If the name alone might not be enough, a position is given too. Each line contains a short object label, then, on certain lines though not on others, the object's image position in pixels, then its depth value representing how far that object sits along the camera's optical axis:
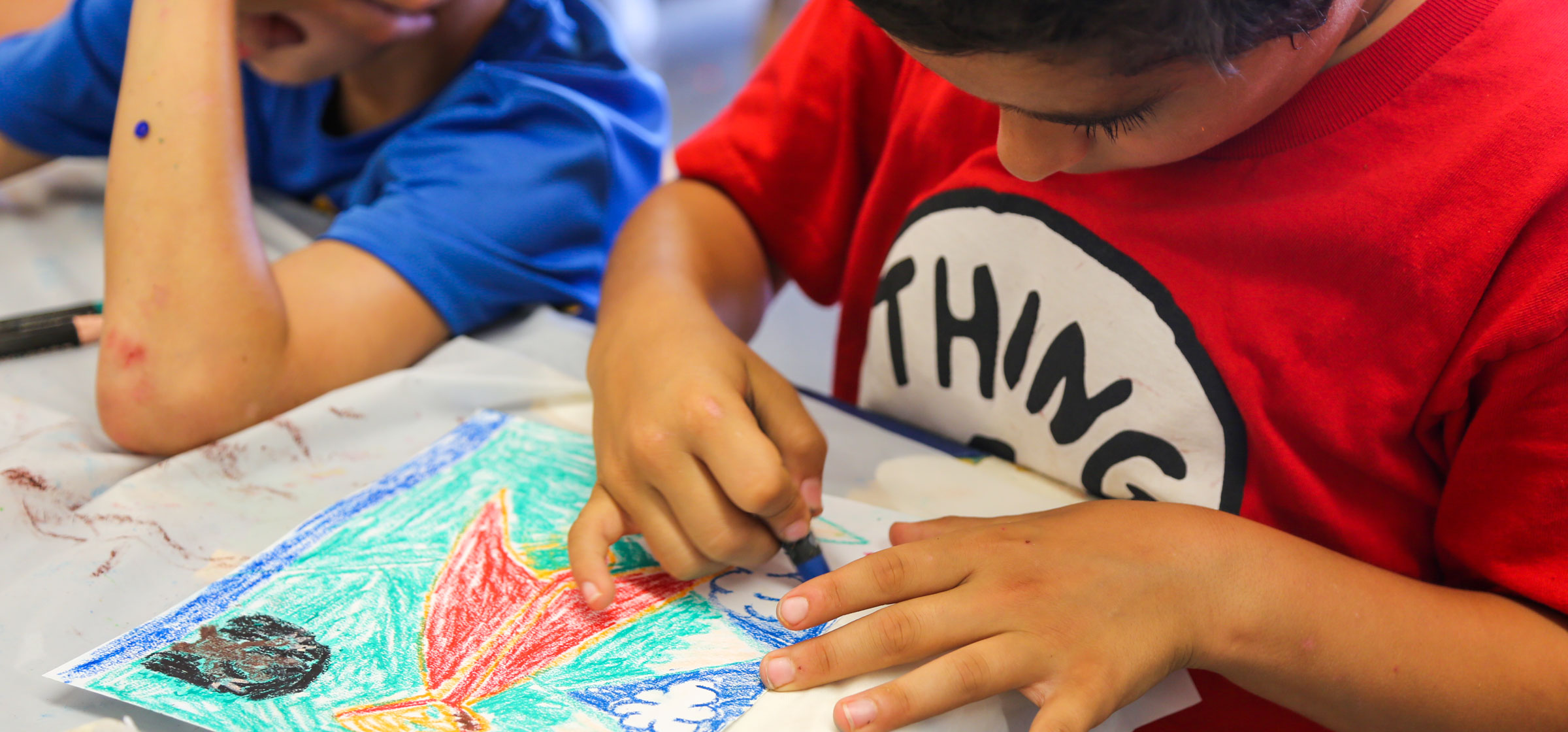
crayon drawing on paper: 0.36
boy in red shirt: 0.36
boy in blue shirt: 0.55
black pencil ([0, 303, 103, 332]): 0.61
